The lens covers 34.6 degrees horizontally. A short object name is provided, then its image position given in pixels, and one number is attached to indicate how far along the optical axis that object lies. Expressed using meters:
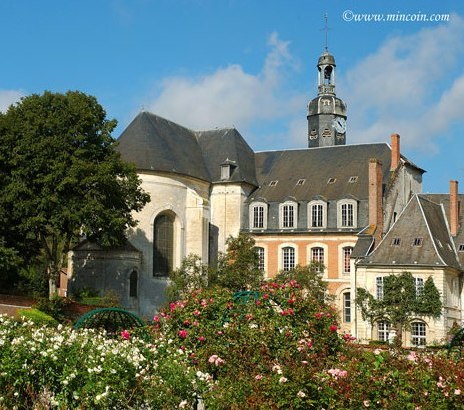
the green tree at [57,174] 34.06
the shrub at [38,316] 27.02
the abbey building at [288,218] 41.94
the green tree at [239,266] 44.12
